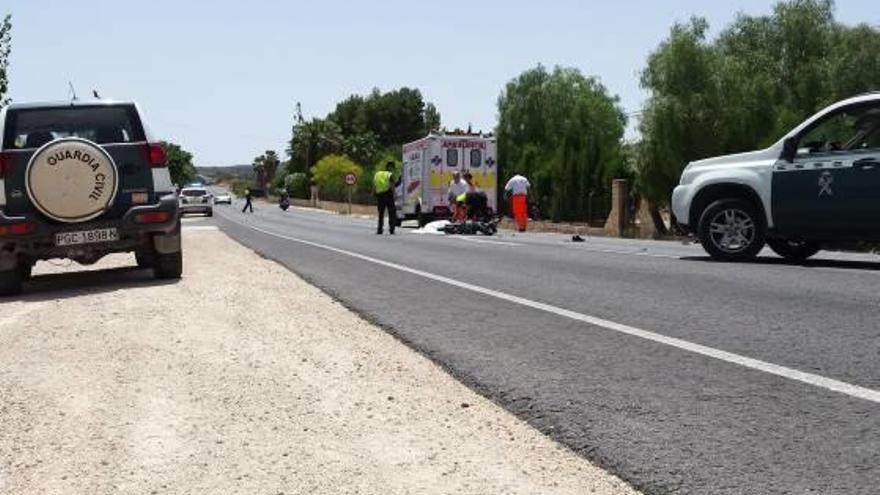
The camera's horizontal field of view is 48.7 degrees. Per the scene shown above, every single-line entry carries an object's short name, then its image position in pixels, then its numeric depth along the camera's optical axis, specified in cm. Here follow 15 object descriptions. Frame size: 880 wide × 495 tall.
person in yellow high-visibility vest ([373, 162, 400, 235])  2289
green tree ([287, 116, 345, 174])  12769
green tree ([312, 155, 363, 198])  10225
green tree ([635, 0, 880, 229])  3278
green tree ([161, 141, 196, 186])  15662
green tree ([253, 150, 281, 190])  18550
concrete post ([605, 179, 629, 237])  2709
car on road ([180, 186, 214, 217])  5444
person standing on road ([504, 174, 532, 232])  2706
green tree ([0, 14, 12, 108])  2144
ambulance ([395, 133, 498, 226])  2873
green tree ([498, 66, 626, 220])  4125
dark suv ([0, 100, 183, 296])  990
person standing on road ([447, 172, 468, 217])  2553
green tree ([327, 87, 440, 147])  13025
